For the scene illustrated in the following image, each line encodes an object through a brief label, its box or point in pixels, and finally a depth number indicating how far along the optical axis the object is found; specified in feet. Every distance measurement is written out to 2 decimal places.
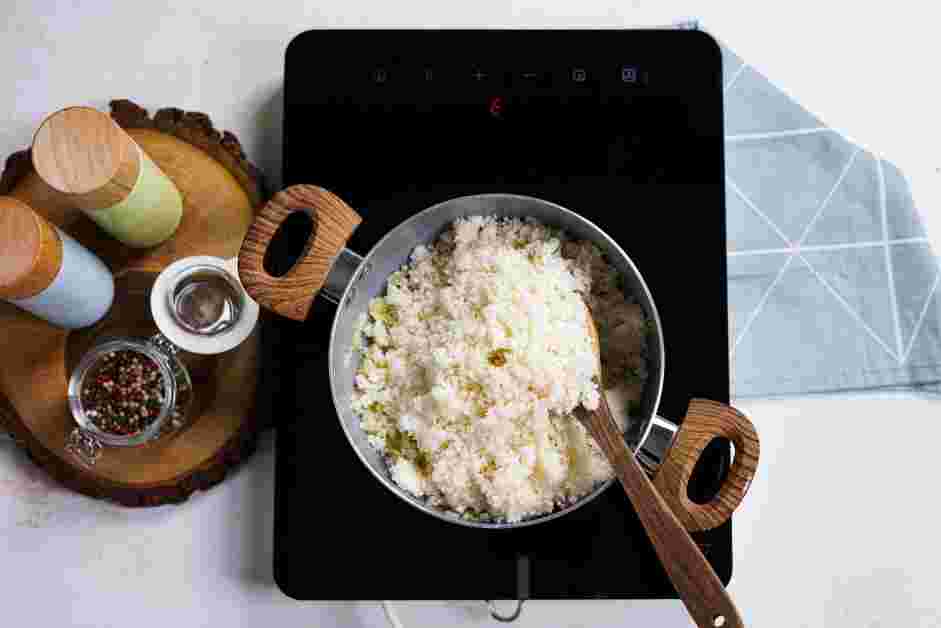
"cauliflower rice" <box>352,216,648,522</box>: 2.21
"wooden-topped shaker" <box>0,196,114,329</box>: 2.33
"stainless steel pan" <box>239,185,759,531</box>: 2.16
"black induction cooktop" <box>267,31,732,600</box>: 2.61
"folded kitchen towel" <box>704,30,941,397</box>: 2.88
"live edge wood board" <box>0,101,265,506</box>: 2.73
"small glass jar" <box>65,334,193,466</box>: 2.64
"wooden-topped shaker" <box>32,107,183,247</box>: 2.35
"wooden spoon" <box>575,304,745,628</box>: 2.04
